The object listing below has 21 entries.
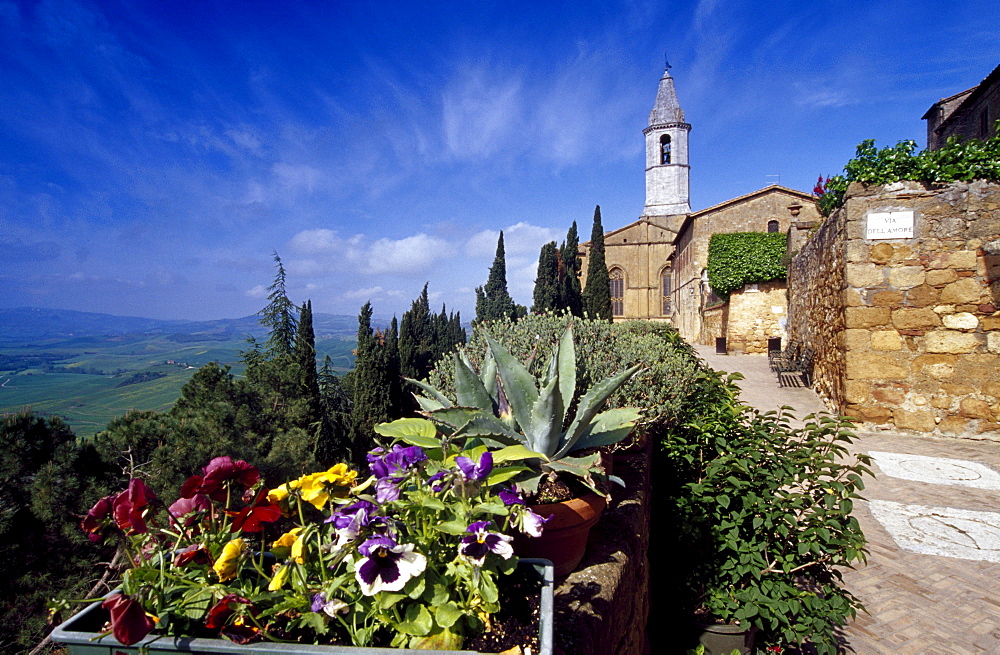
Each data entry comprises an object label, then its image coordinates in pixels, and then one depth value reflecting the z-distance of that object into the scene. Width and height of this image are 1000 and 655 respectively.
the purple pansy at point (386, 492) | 0.99
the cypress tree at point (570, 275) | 24.08
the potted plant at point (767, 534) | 2.45
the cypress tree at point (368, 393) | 9.69
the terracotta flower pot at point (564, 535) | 1.50
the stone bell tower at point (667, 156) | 40.56
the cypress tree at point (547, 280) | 22.55
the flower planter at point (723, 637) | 2.63
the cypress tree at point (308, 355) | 8.71
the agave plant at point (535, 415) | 1.67
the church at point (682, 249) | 16.41
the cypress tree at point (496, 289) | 25.95
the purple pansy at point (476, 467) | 1.06
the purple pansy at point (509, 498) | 1.08
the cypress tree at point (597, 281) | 26.00
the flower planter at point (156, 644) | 0.76
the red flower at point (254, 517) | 1.03
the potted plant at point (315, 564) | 0.87
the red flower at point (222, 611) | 0.86
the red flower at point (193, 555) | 0.97
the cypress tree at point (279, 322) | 10.85
